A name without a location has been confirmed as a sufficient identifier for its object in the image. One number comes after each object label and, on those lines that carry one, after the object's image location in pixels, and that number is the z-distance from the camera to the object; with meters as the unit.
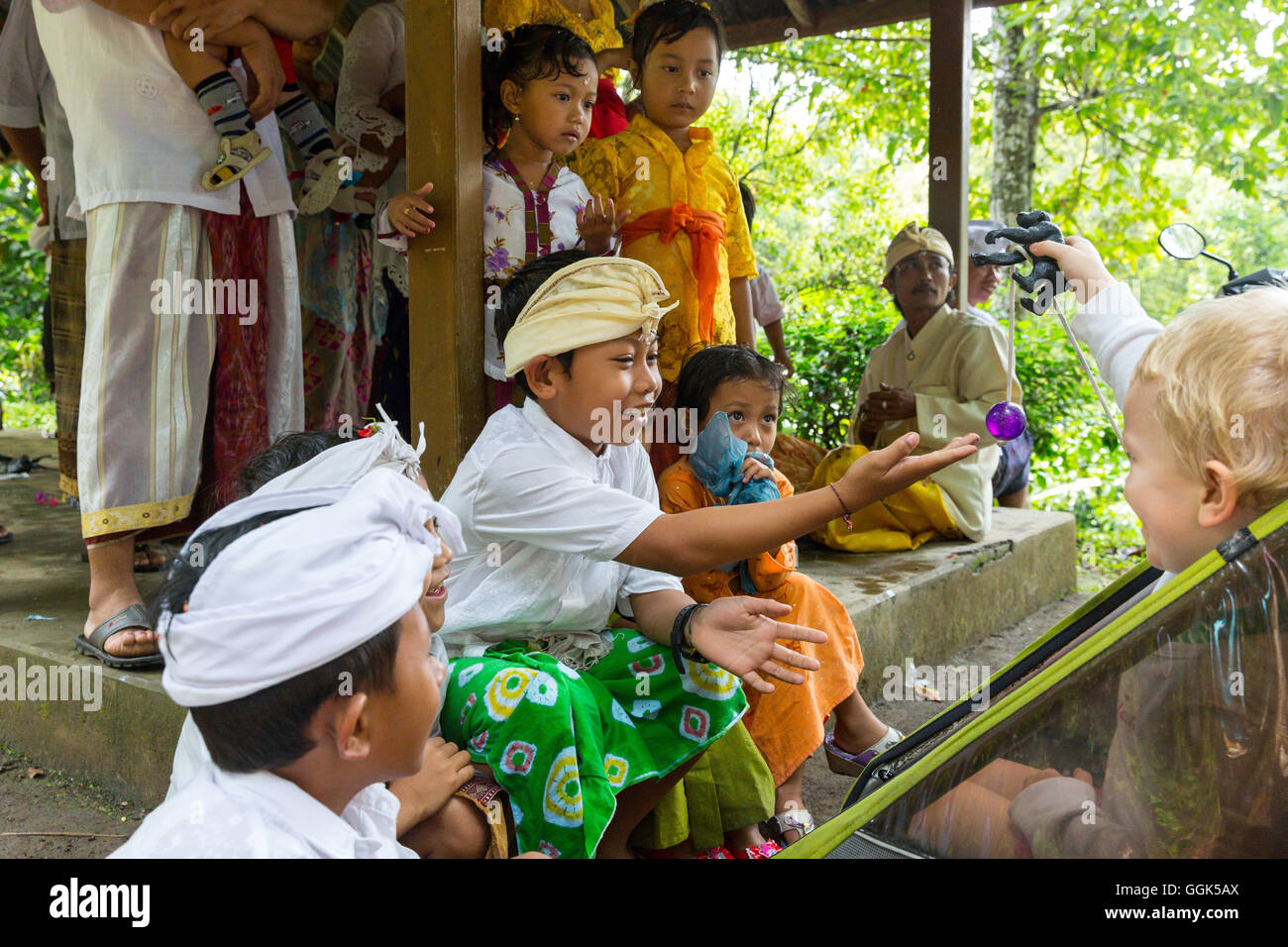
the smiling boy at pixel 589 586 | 1.96
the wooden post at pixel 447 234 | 2.77
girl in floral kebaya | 3.08
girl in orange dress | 2.70
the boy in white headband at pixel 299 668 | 1.24
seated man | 4.73
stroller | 1.38
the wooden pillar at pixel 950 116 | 5.27
